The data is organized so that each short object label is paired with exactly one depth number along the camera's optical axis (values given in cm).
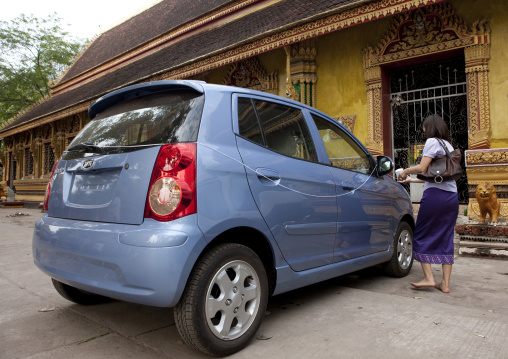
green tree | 2664
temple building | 650
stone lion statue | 496
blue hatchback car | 196
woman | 334
